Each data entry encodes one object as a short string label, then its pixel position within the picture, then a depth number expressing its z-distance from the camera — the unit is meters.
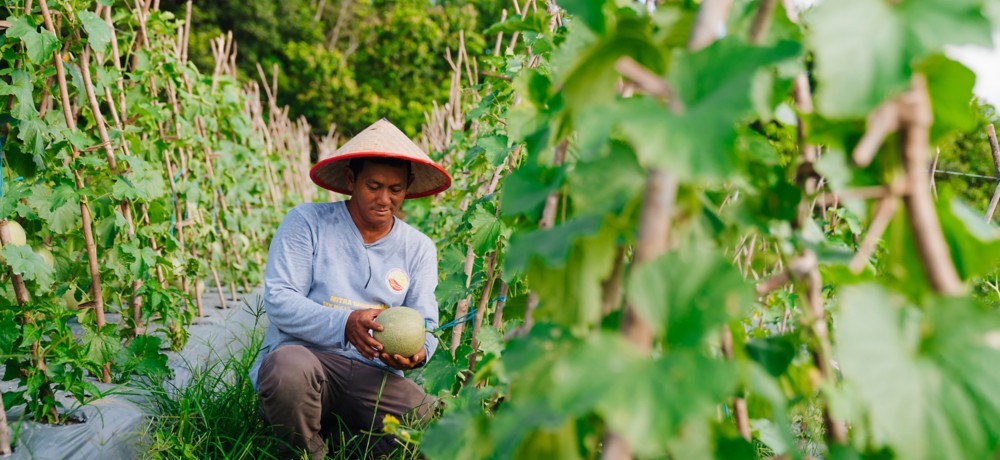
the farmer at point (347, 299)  2.57
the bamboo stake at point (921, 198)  0.71
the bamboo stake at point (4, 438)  2.13
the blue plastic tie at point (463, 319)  2.47
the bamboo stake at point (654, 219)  0.71
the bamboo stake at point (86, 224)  2.58
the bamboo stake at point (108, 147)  2.79
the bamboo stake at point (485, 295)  2.27
